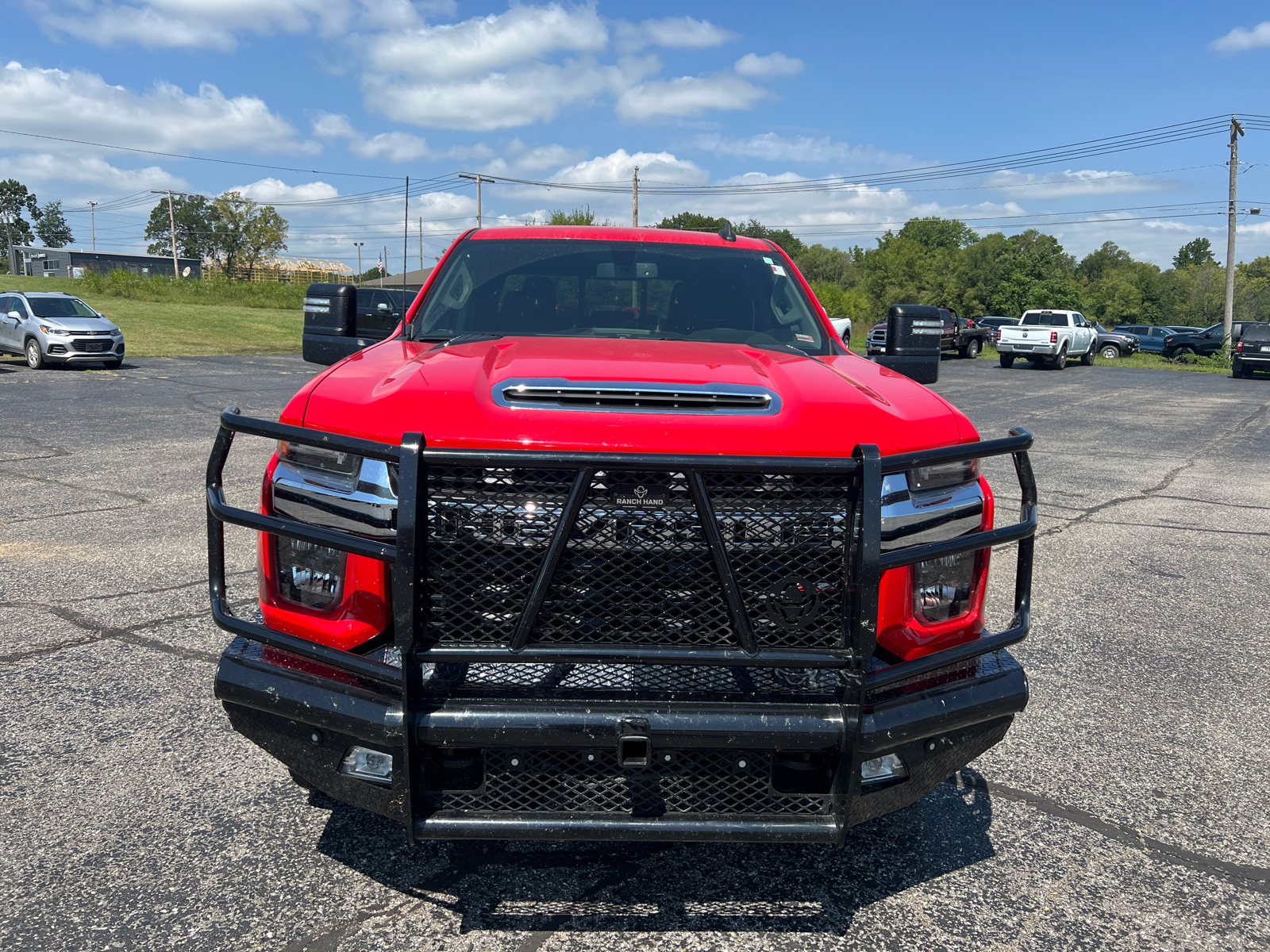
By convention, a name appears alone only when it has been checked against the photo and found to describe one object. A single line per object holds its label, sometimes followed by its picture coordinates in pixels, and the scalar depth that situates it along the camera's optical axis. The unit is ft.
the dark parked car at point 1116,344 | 136.46
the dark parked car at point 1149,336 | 146.20
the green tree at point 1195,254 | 531.91
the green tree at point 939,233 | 466.29
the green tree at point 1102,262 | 435.12
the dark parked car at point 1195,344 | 137.32
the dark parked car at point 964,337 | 120.26
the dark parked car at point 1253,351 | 102.47
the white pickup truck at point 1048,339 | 108.27
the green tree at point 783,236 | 370.14
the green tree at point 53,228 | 495.41
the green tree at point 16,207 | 439.22
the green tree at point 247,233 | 323.20
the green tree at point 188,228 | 392.31
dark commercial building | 368.48
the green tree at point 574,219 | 173.99
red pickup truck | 7.31
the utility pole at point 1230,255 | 137.35
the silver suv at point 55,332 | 71.77
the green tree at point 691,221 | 291.85
